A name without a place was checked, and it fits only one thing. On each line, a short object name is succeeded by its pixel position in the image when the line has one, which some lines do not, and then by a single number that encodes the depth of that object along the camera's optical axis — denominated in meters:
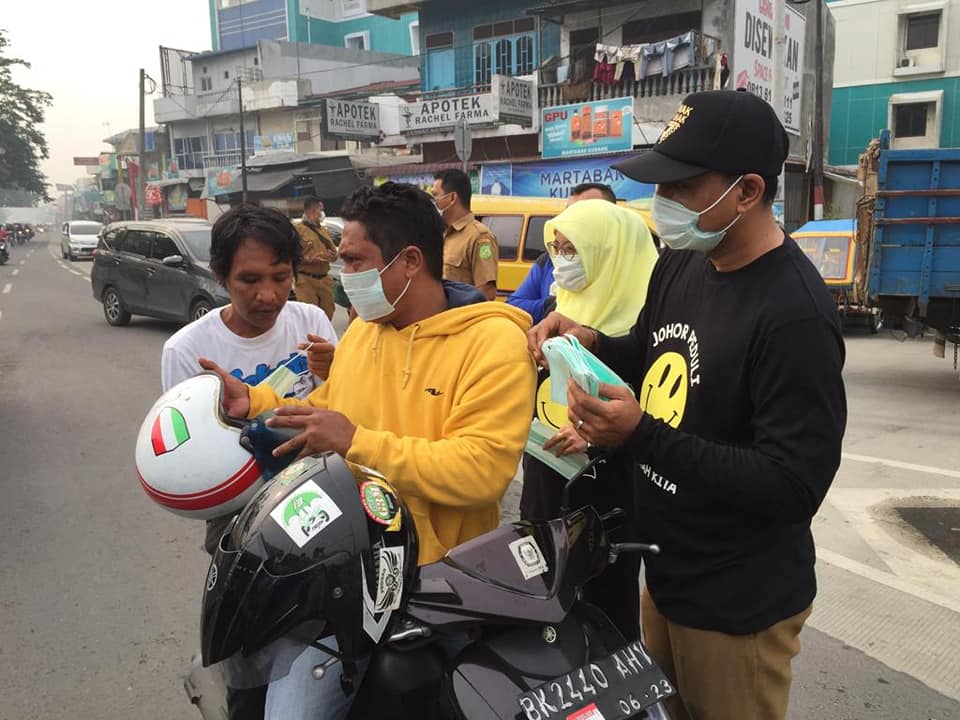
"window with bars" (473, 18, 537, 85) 21.19
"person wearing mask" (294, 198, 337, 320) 8.72
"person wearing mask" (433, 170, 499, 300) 5.61
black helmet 1.34
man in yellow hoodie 1.61
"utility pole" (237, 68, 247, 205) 26.77
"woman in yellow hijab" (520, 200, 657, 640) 2.45
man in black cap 1.42
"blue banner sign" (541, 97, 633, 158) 17.39
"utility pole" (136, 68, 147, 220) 33.81
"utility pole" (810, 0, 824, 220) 15.43
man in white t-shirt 2.50
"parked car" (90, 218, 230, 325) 10.77
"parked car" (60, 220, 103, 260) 35.41
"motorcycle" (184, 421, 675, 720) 1.42
